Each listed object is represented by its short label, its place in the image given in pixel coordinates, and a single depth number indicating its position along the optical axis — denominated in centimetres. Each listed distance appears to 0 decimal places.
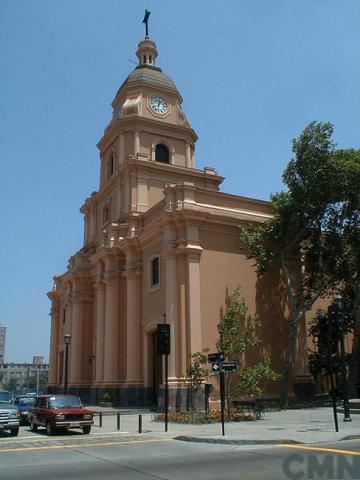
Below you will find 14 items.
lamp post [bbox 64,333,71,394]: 3546
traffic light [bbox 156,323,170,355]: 2081
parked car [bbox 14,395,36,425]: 2543
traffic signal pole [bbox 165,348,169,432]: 1936
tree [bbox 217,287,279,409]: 2594
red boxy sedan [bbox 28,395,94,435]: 1978
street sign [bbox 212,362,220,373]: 1859
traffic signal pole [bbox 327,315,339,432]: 1670
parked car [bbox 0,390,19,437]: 1959
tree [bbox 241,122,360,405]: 2938
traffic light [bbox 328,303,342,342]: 1847
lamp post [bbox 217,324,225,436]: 1782
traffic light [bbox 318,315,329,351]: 1962
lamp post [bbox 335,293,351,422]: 1870
